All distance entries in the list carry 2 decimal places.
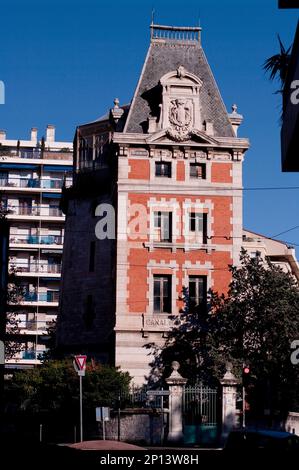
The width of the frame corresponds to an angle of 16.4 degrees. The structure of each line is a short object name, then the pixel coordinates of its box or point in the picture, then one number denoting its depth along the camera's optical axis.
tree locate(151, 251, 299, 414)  49.62
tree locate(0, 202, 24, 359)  61.16
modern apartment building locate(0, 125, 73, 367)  101.50
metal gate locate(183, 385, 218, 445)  46.44
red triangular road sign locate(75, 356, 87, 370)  33.78
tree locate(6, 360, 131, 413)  48.91
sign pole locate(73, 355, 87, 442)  33.75
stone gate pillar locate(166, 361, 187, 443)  45.72
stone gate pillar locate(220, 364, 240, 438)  46.12
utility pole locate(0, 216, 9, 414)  45.78
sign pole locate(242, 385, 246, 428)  43.47
